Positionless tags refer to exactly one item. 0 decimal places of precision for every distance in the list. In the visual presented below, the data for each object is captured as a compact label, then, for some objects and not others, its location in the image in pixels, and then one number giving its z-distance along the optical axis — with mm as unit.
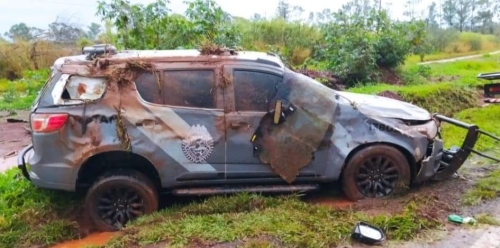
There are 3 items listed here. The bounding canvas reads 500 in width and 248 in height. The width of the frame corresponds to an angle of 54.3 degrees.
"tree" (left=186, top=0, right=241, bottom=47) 10805
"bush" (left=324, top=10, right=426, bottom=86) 12805
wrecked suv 5141
